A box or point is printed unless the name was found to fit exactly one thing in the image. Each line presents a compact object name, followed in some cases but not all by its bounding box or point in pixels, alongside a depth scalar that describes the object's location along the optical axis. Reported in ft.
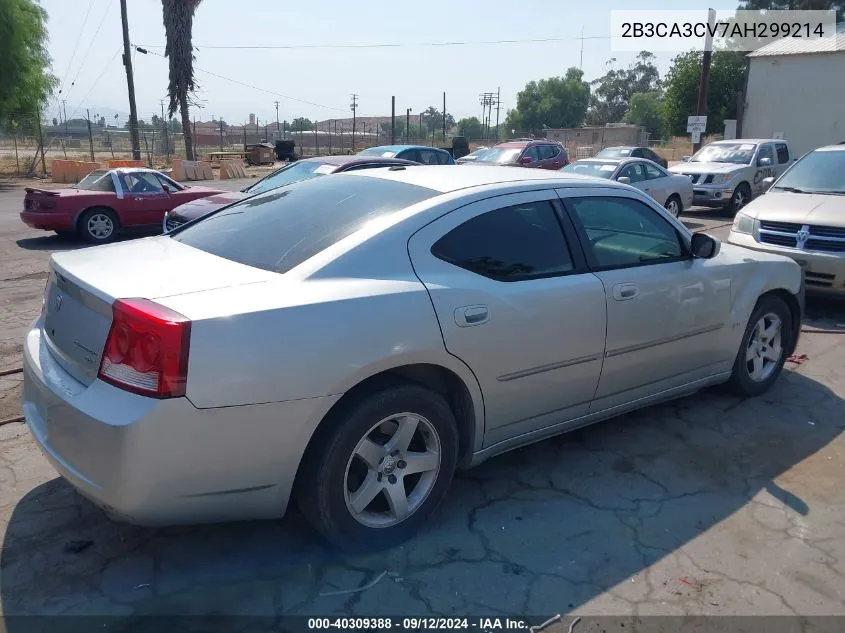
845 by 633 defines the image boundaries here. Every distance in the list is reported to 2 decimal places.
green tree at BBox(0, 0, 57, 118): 88.28
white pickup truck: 51.06
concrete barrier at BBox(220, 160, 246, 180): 96.32
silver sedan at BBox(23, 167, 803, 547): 8.52
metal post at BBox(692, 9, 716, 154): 75.10
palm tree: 100.83
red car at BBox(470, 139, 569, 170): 56.54
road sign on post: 73.61
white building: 96.99
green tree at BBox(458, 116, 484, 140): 358.02
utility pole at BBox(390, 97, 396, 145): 134.74
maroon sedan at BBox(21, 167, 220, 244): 38.34
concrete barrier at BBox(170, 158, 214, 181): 91.35
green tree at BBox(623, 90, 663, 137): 288.71
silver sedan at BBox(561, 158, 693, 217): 43.88
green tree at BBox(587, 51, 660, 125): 360.69
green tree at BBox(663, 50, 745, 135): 119.03
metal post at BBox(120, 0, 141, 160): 94.39
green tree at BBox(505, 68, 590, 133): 323.16
